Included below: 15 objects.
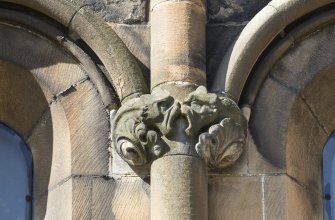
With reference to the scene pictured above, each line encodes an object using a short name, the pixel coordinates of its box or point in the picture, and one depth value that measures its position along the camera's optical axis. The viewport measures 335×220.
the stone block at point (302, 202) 11.88
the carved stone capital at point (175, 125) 11.57
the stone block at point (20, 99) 12.43
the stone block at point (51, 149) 12.12
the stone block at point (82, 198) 11.71
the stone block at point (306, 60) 12.30
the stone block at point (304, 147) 12.16
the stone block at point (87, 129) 11.89
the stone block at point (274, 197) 11.72
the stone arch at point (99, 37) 11.96
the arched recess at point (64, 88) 11.92
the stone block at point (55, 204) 11.85
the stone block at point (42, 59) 12.24
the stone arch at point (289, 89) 11.97
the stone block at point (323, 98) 12.42
